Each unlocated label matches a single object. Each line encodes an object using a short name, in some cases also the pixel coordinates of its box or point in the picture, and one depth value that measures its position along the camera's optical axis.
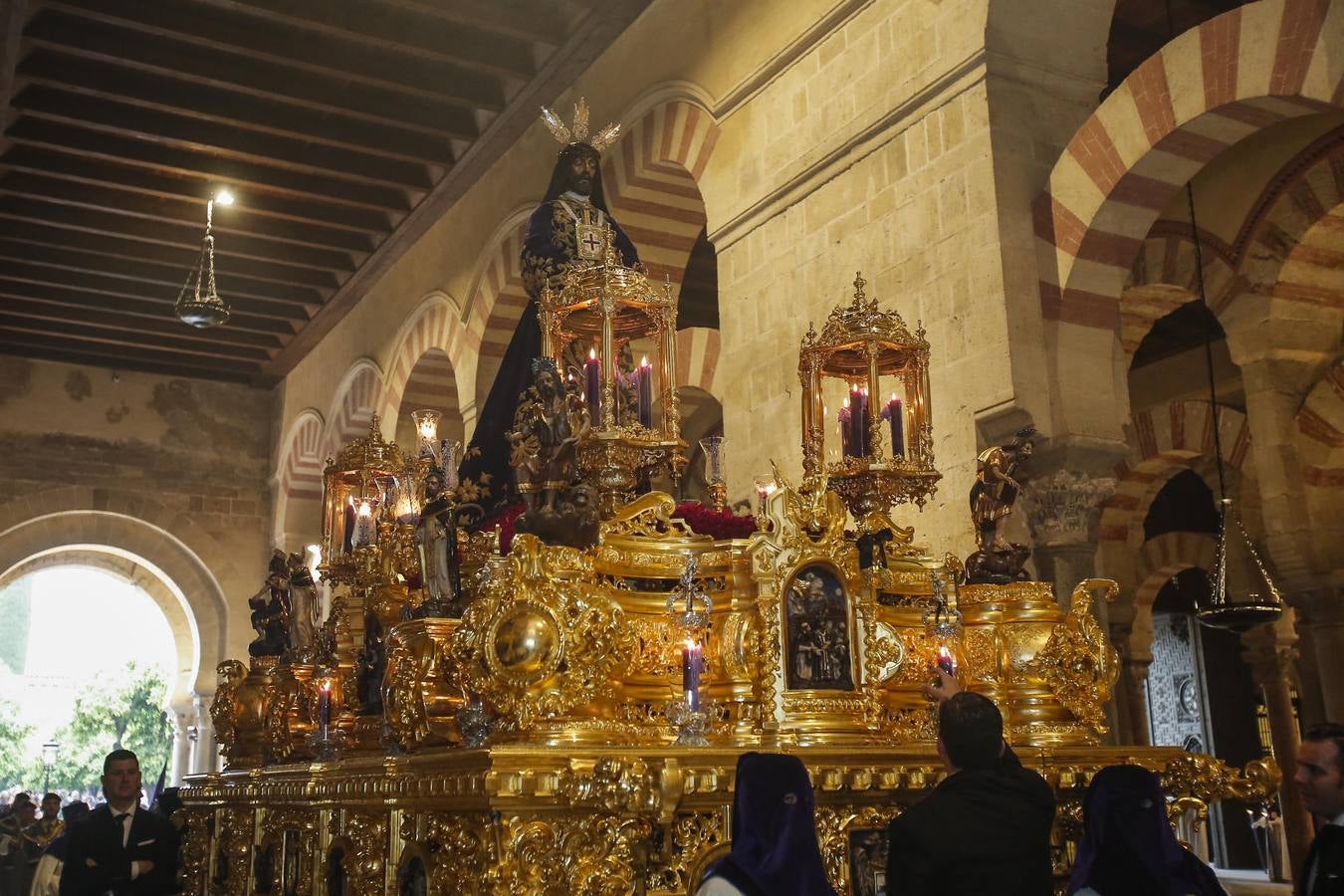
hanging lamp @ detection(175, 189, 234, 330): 9.05
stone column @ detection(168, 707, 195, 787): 13.95
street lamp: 24.92
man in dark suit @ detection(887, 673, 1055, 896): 2.09
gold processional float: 2.83
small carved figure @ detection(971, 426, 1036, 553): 3.74
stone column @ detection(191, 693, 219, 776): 13.24
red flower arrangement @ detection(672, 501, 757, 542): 3.92
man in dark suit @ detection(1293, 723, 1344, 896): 2.36
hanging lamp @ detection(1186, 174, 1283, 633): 7.30
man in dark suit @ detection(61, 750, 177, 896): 4.14
